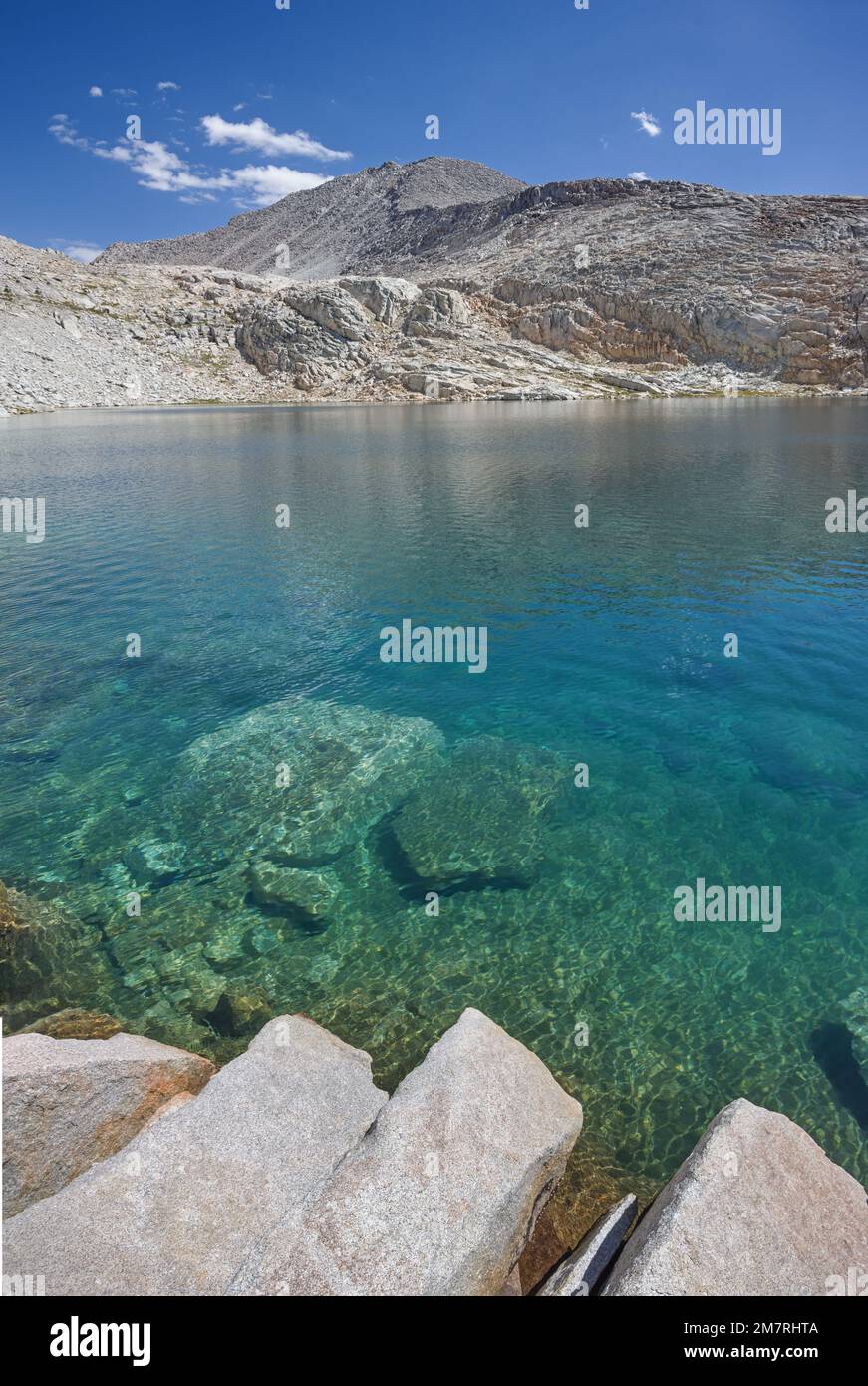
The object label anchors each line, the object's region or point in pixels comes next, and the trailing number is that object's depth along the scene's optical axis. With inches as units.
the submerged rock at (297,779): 625.3
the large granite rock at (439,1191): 240.2
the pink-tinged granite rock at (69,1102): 311.4
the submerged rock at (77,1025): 427.2
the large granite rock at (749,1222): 234.2
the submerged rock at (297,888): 553.6
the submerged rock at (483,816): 588.7
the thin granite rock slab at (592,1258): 259.3
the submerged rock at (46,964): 468.4
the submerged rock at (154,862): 583.2
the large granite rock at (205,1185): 249.4
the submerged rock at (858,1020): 417.1
